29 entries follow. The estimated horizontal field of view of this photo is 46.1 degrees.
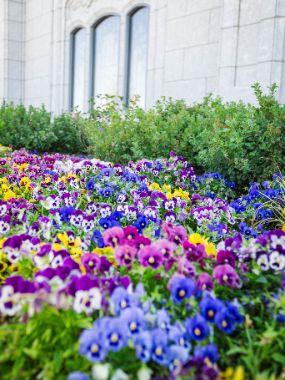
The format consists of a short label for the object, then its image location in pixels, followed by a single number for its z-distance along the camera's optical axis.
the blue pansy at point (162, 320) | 1.13
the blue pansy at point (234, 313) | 1.20
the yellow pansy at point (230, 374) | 0.87
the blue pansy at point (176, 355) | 1.01
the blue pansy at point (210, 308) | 1.17
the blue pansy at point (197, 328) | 1.10
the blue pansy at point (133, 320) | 1.06
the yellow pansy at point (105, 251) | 1.61
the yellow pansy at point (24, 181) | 3.20
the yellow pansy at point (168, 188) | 3.22
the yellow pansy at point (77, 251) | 1.63
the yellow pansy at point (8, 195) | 2.66
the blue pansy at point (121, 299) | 1.15
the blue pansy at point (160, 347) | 1.02
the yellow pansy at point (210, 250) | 1.64
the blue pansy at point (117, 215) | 2.11
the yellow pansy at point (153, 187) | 3.14
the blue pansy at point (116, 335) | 0.98
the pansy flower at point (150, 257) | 1.36
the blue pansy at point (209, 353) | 1.05
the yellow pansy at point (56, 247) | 1.57
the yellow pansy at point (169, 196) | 2.80
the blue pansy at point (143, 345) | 1.01
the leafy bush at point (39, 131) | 7.12
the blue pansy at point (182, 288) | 1.21
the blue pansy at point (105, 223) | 1.96
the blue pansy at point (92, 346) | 0.96
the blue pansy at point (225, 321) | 1.15
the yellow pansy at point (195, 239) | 1.70
